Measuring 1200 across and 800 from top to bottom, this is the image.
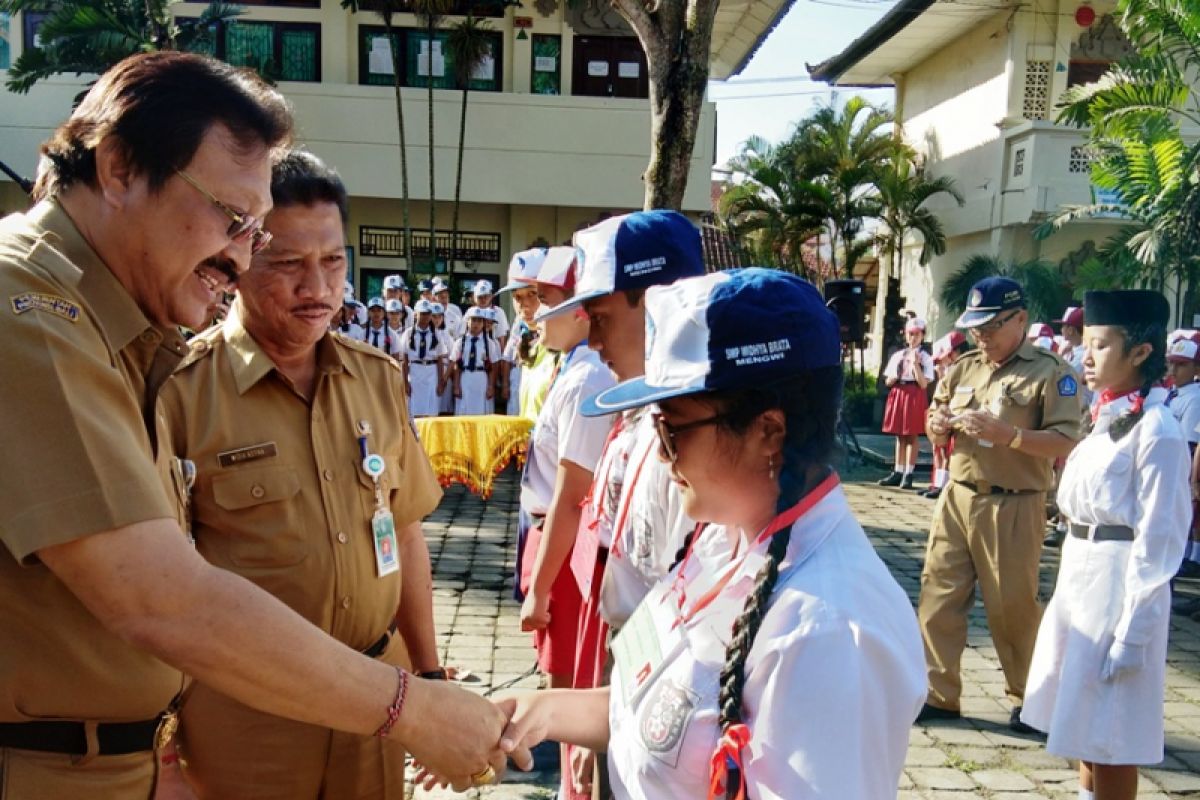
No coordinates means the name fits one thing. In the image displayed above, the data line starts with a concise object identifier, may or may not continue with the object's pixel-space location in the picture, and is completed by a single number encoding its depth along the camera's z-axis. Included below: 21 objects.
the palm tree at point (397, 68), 20.48
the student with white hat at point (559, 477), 3.54
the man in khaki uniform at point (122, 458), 1.58
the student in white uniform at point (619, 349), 2.88
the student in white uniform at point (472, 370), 15.17
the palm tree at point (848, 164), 23.47
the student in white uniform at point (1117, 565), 3.85
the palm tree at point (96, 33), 18.03
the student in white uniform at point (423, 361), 15.14
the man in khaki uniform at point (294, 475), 2.43
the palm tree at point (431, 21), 19.92
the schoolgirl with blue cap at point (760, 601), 1.49
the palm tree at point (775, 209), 23.58
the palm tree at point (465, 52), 20.25
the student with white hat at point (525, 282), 4.98
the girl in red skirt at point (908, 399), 12.90
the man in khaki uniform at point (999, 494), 5.16
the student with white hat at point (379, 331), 15.05
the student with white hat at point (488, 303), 15.35
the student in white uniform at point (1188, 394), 8.38
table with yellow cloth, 7.80
